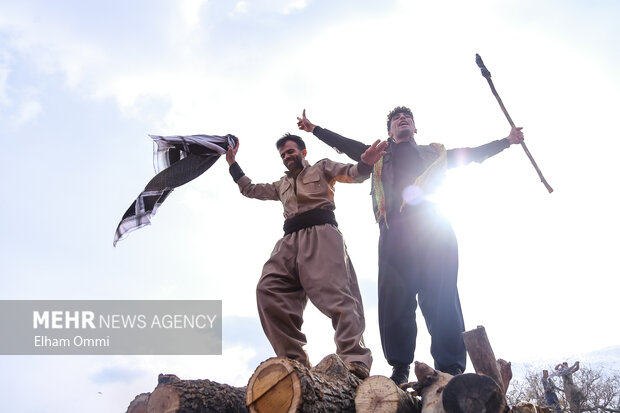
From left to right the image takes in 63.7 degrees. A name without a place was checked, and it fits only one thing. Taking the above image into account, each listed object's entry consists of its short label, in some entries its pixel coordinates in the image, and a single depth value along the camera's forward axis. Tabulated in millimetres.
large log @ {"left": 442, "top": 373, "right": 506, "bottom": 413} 2357
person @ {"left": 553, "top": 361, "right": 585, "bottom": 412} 14562
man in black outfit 3896
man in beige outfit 3898
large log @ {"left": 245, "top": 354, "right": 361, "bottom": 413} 2436
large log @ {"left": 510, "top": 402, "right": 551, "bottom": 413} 2576
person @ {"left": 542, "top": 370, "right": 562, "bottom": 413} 14133
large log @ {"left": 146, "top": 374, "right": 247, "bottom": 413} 2748
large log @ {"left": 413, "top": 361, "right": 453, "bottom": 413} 2697
